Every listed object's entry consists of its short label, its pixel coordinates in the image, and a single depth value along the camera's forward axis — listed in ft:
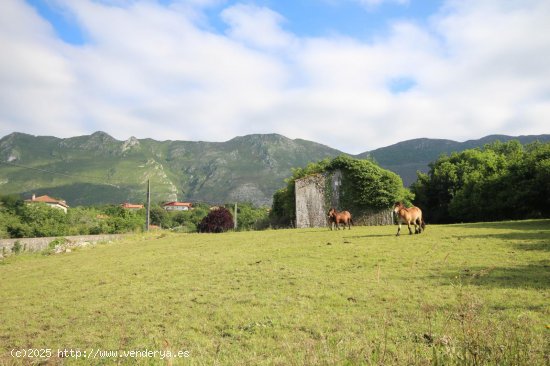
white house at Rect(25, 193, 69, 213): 416.89
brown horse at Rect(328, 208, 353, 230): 82.07
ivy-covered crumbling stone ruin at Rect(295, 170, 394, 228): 122.21
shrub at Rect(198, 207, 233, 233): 144.26
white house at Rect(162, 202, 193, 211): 604.90
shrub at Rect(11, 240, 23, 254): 83.69
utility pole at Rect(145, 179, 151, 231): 127.48
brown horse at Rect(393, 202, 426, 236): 61.11
